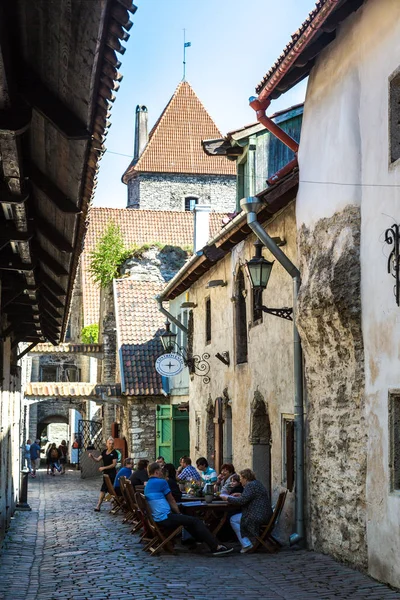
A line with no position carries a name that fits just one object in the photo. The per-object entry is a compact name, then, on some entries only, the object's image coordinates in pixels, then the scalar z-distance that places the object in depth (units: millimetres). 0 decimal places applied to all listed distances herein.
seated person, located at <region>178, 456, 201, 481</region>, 17706
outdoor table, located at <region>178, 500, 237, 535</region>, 13977
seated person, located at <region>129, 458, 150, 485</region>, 18344
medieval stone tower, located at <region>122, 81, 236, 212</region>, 56406
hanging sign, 23172
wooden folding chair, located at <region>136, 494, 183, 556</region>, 13094
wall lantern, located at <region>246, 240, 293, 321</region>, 13297
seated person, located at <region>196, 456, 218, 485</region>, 16656
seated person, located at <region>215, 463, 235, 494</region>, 16312
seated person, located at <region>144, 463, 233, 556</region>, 13180
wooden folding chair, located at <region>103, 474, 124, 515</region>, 19984
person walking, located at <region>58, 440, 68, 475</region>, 39906
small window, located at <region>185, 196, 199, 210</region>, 56531
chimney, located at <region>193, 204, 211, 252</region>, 26152
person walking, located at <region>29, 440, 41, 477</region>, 39656
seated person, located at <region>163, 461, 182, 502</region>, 15125
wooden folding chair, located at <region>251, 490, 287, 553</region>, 13133
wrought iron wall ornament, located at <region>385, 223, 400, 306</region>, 9773
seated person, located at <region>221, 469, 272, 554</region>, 13336
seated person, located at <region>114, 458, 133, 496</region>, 19734
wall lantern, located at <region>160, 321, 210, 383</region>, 22234
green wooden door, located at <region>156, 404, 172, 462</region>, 28078
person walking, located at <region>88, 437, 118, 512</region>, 20812
